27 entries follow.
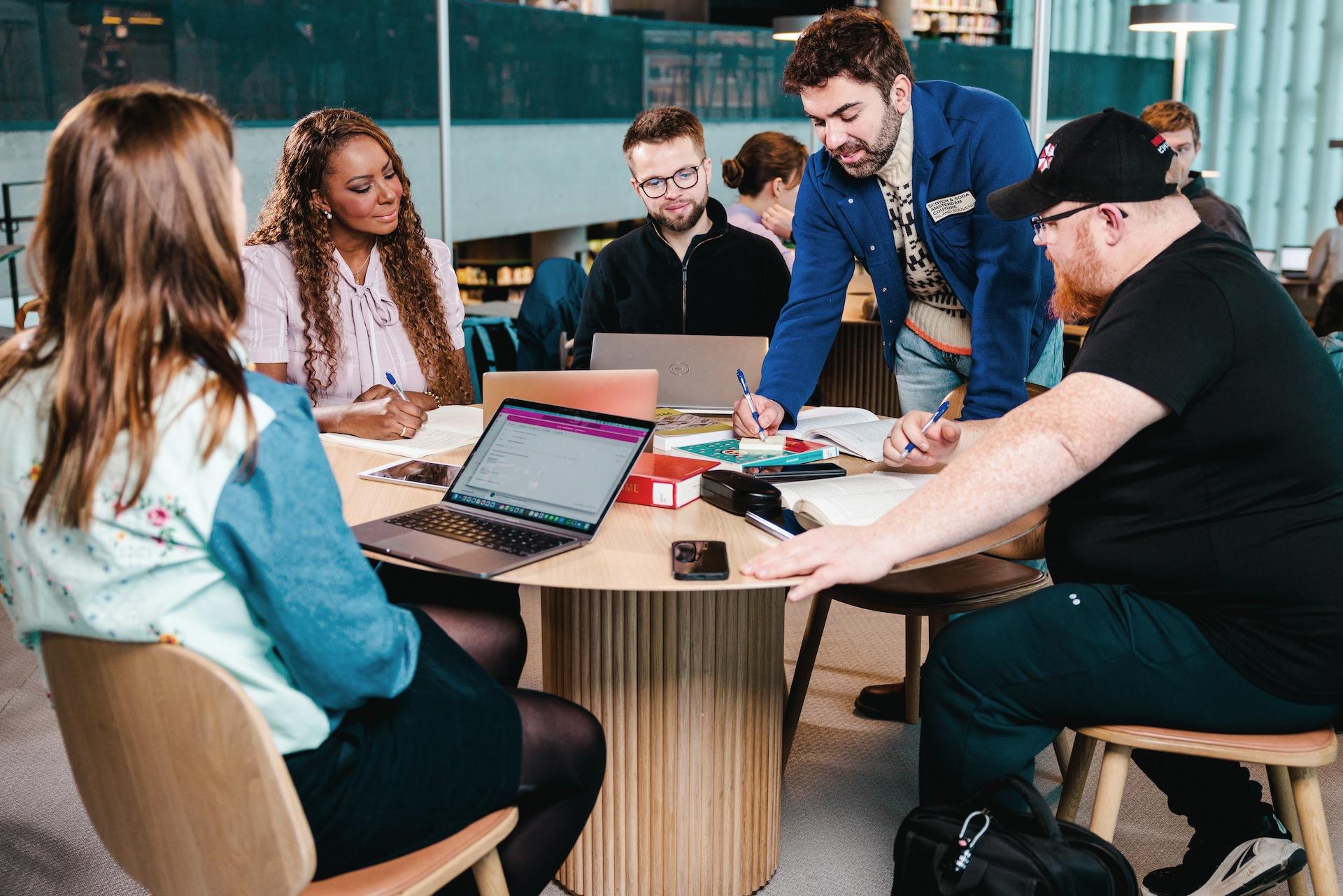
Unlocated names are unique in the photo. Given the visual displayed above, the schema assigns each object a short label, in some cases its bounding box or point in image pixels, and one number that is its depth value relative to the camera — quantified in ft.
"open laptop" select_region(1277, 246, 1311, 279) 27.59
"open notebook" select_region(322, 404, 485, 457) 7.23
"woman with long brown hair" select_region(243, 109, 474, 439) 8.40
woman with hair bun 14.94
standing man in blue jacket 7.96
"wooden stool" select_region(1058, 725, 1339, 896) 5.27
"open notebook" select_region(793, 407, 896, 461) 7.16
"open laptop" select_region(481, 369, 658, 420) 6.51
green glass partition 14.33
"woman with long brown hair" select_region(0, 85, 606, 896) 3.76
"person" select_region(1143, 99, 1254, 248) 15.25
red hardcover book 6.04
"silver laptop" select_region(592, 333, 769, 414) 8.29
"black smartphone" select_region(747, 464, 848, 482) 6.40
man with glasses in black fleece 10.19
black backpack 5.12
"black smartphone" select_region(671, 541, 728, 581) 5.02
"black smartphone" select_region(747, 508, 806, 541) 5.57
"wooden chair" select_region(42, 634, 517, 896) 3.76
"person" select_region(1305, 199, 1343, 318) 23.30
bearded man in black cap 5.18
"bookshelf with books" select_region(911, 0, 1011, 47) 42.91
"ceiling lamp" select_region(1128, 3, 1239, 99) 22.33
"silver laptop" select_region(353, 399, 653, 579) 5.44
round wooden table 6.26
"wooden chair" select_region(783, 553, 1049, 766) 7.27
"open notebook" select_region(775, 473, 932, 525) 5.71
